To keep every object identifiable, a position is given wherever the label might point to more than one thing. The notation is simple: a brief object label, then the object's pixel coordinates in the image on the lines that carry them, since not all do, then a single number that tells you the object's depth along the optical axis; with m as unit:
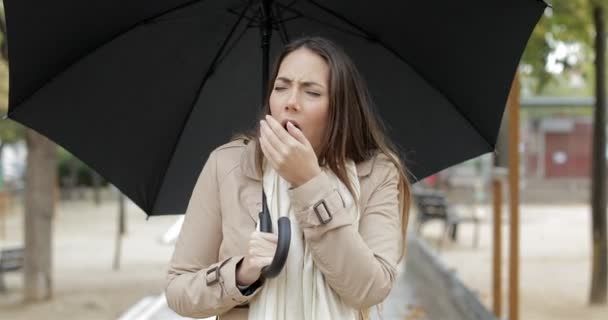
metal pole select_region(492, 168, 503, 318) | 6.71
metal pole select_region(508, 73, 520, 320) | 5.93
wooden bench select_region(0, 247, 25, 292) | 10.23
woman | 1.57
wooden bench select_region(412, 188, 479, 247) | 14.29
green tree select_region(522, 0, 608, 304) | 8.26
